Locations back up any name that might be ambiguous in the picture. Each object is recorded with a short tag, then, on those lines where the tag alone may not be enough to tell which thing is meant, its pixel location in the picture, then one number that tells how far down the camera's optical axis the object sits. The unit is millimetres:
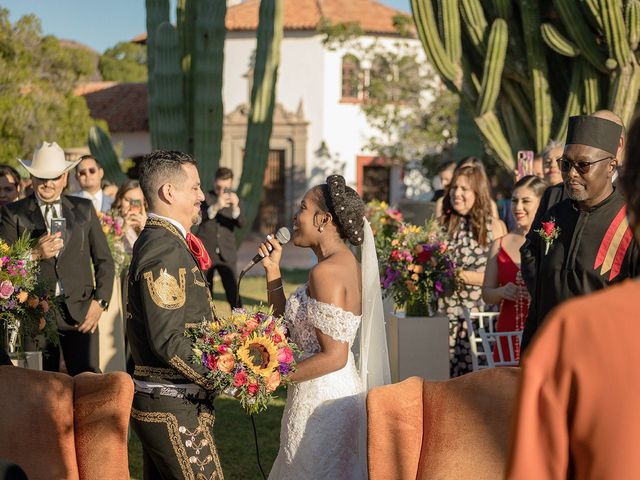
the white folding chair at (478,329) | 6973
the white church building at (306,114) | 35875
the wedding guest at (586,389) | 1764
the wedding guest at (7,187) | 9047
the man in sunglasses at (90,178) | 10141
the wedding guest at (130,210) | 9491
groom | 3842
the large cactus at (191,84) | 16688
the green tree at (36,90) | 28047
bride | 4359
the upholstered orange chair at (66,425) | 4133
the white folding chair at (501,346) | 6688
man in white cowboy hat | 6859
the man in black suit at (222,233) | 12117
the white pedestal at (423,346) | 7309
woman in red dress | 6930
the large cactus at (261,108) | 17938
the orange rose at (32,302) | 5906
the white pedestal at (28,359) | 5871
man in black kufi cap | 4699
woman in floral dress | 7730
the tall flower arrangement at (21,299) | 5742
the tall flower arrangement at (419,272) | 7262
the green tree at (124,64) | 53875
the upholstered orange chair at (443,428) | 3975
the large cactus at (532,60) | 13273
